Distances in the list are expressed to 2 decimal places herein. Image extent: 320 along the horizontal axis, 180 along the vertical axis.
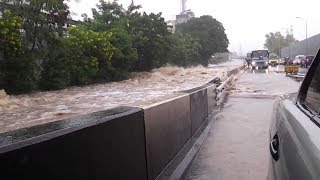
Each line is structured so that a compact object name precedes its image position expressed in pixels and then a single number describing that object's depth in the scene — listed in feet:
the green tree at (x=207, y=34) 158.67
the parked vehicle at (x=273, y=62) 141.20
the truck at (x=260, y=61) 111.45
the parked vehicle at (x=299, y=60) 108.94
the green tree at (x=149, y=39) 88.66
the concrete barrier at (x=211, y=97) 22.05
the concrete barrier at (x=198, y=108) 15.75
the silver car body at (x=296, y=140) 3.70
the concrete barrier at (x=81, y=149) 4.50
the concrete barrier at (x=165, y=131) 9.29
